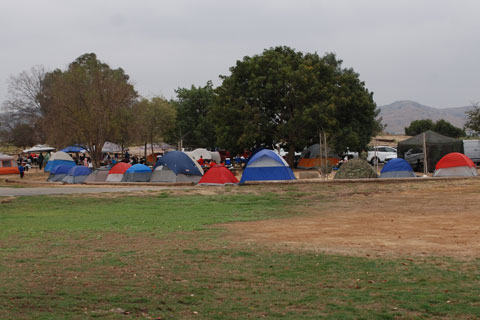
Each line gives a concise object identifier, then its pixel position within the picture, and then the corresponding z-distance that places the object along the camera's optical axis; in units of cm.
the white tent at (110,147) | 6901
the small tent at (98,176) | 3669
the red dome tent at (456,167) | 3083
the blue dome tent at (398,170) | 3229
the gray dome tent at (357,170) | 3005
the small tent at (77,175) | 3738
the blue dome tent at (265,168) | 3073
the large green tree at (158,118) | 6906
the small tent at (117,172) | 3600
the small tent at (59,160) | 4721
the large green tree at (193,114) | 7225
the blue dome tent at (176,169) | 3416
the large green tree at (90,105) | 4606
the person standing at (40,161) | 5516
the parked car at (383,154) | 5082
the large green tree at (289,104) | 4447
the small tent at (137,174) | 3491
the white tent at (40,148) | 6488
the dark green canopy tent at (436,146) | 3762
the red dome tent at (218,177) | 3031
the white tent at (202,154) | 5728
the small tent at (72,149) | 6222
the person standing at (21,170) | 4338
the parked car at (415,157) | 3962
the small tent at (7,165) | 5144
